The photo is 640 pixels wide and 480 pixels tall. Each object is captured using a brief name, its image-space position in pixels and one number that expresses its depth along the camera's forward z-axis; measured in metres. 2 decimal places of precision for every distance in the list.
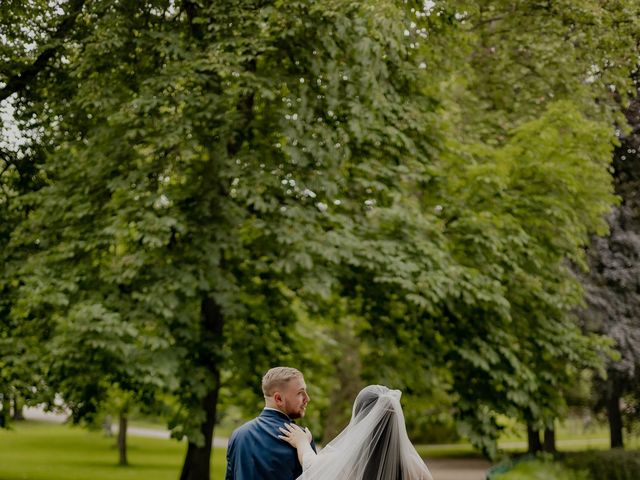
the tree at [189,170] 12.20
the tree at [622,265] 20.77
